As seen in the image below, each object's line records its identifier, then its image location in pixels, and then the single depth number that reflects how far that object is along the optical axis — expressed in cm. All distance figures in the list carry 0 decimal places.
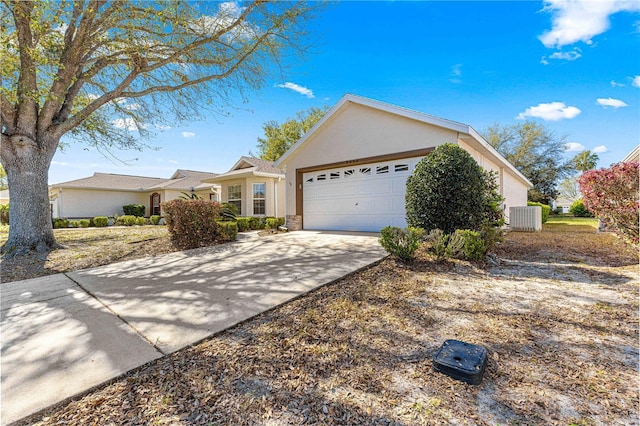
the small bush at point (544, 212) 1812
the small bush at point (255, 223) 1270
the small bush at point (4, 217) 1788
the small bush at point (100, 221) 1845
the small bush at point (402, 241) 525
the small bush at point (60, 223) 1708
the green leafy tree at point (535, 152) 2772
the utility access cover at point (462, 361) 196
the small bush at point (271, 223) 1306
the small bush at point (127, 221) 1923
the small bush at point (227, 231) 849
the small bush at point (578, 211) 2650
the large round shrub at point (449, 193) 577
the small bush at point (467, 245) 523
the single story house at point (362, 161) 872
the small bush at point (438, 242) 532
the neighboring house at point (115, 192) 2027
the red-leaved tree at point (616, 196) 601
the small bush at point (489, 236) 559
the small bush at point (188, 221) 762
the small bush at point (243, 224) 1195
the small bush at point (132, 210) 2216
